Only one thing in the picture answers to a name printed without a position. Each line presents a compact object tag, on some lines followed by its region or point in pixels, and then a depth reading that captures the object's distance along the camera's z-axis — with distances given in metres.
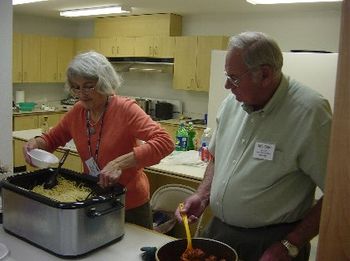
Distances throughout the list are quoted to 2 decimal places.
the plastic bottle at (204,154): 3.21
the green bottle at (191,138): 3.64
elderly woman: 1.60
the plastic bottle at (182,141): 3.60
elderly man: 1.28
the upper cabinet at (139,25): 5.91
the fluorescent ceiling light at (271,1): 4.04
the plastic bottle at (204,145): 3.22
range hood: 6.04
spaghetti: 1.41
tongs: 1.53
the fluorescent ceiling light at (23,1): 4.93
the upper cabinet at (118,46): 6.31
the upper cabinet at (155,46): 5.87
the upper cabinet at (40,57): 6.25
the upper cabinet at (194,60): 5.50
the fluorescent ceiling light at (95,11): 5.34
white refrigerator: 3.53
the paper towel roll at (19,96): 6.52
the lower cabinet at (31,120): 5.92
